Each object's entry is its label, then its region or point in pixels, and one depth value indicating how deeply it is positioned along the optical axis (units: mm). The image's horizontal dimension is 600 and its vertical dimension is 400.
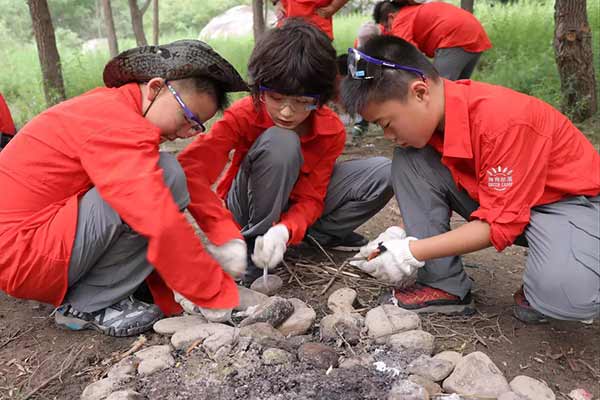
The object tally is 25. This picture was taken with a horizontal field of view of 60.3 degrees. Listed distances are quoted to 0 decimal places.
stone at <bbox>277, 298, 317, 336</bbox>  1789
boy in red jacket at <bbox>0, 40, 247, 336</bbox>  1491
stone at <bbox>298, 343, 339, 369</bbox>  1534
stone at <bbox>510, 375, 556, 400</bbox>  1460
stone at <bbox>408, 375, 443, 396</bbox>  1452
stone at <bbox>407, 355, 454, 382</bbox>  1518
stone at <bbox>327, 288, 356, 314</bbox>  1949
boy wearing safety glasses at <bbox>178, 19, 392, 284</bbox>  1995
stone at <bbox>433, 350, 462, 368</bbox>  1589
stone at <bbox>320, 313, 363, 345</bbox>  1723
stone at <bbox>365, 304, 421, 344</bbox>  1739
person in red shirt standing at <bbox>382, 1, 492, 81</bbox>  3834
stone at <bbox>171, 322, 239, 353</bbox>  1626
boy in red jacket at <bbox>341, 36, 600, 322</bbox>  1670
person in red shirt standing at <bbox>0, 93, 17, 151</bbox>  2750
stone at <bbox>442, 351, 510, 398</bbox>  1456
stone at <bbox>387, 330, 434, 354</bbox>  1661
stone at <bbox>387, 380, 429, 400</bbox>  1364
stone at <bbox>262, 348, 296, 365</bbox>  1544
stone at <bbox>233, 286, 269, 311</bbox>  1923
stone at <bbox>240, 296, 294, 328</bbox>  1754
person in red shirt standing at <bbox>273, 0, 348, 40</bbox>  3660
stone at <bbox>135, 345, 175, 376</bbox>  1580
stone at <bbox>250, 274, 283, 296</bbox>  2158
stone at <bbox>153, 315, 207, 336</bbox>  1806
